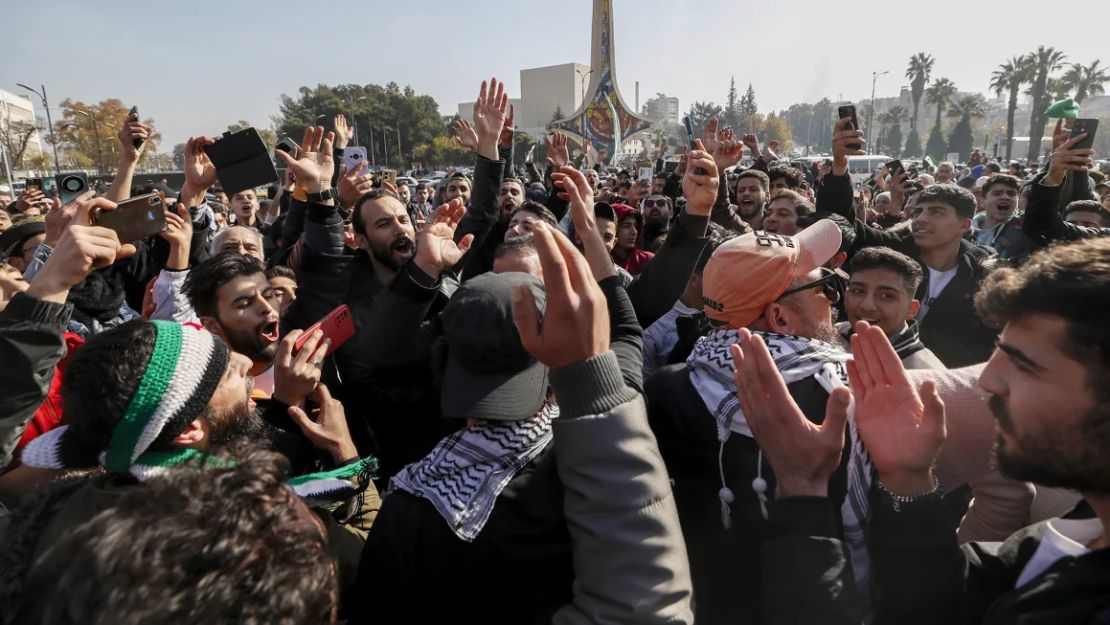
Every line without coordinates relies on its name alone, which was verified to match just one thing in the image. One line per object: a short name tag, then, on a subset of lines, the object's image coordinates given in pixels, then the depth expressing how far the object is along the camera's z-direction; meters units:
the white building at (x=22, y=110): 64.82
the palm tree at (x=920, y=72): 76.50
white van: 31.09
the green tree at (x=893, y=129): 74.25
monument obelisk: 36.75
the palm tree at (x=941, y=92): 69.62
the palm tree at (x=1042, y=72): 53.12
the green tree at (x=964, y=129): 61.66
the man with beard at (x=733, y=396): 1.62
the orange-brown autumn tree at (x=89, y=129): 48.97
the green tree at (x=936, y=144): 66.19
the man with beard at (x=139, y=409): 1.37
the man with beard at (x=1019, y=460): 1.08
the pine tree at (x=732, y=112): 94.66
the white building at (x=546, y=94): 96.06
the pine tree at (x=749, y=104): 106.06
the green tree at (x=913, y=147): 68.44
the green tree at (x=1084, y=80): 56.09
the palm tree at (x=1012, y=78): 55.12
